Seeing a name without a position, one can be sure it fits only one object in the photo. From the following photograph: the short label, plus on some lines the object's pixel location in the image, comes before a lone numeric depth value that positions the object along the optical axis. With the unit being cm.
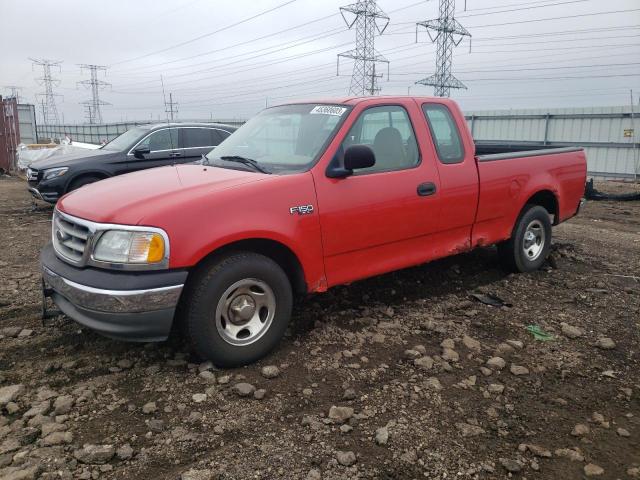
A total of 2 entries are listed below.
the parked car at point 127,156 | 900
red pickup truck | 316
